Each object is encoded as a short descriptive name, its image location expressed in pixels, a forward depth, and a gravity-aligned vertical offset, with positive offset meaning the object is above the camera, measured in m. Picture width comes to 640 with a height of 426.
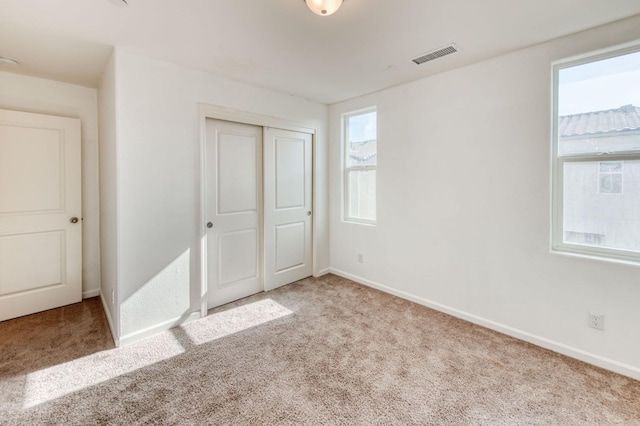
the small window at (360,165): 3.72 +0.57
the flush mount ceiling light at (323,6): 1.56 +1.13
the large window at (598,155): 2.02 +0.39
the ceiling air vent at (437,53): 2.36 +1.34
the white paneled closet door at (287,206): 3.51 +0.01
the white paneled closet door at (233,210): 3.02 -0.03
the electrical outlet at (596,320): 2.10 -0.86
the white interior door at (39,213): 2.81 -0.06
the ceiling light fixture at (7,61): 2.48 +1.32
